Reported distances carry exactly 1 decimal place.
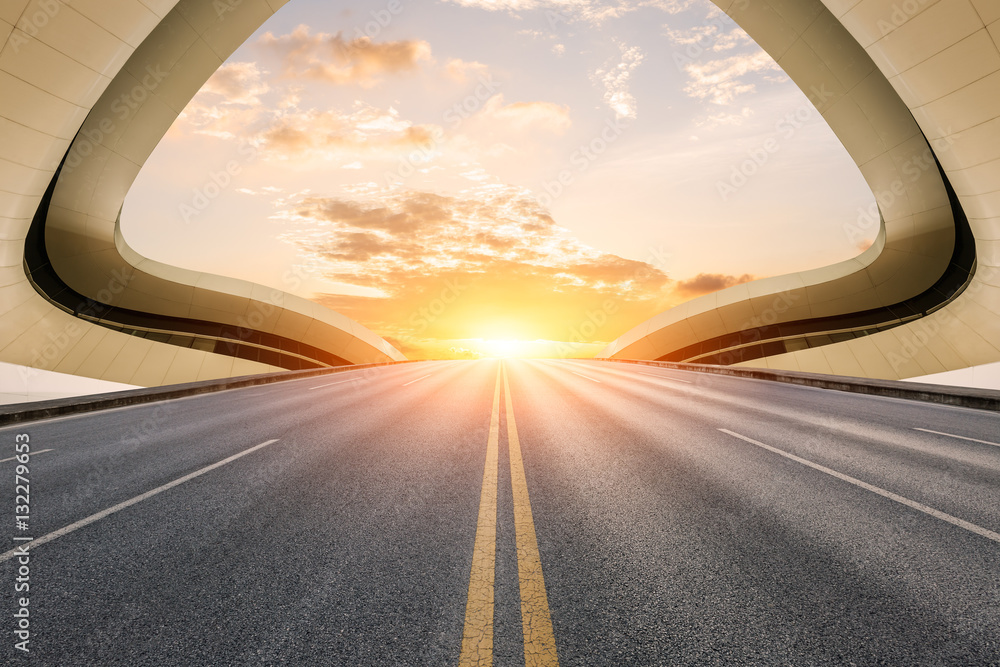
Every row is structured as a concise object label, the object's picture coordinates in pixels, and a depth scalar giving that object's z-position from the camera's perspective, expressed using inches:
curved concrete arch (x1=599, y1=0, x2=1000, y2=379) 582.9
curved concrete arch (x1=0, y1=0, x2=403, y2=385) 529.3
